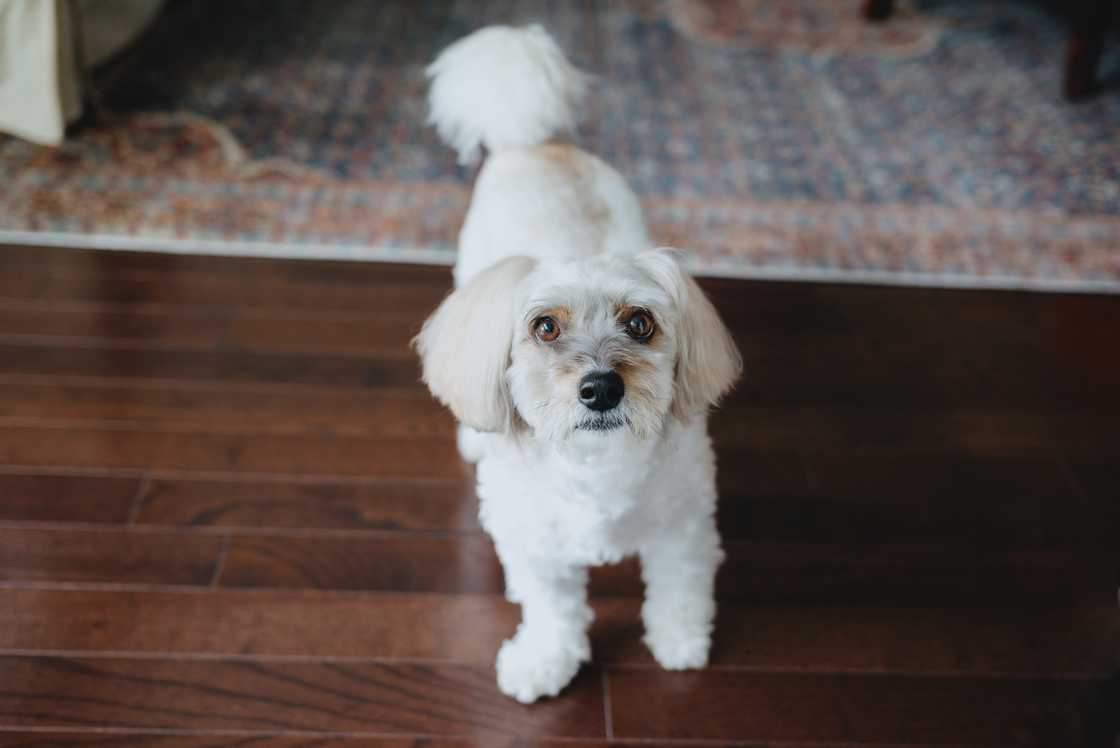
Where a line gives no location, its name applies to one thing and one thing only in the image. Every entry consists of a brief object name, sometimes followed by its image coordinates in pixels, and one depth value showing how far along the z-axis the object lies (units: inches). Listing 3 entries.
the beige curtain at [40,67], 99.0
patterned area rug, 97.2
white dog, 45.8
